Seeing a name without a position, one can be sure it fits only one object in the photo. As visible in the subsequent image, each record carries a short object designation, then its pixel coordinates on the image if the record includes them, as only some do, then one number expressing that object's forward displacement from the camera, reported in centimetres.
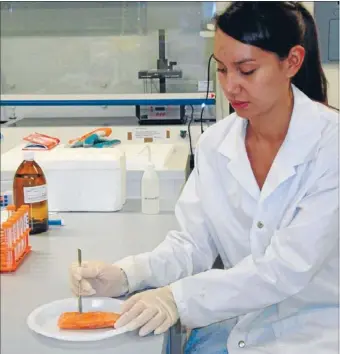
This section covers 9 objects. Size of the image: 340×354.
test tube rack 123
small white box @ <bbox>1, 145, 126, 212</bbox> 175
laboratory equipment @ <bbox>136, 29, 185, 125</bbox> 272
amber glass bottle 153
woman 117
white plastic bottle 175
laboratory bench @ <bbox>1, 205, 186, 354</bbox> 96
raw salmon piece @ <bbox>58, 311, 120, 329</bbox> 101
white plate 98
